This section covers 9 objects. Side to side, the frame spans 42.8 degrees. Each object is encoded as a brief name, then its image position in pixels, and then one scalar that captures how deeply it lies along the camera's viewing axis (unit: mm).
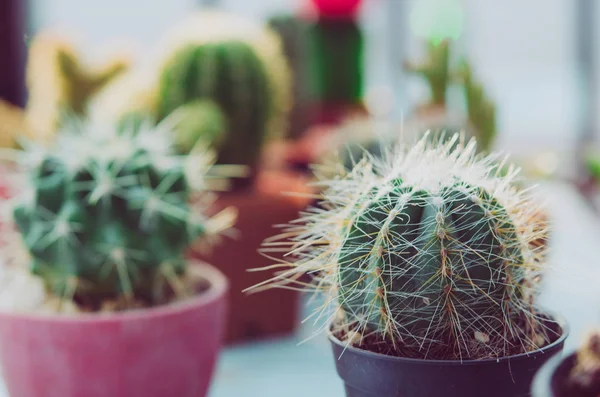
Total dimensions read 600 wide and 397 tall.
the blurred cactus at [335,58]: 1693
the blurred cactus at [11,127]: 1021
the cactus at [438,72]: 1313
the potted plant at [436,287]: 481
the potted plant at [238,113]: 1057
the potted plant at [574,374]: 425
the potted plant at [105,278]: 692
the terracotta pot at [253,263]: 1052
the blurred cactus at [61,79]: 1107
